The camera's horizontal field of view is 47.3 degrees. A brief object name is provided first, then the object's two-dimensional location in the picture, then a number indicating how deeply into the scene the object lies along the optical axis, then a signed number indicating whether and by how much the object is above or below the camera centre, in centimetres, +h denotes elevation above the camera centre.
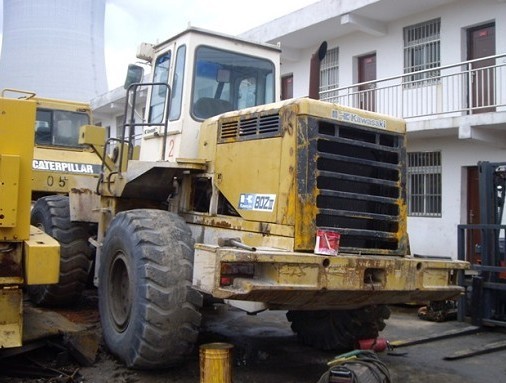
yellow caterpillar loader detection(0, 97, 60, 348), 488 -1
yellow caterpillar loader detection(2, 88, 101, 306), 733 +79
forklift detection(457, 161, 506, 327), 786 -25
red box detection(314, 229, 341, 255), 452 -1
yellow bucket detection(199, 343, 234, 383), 454 -100
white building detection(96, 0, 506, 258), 1230 +370
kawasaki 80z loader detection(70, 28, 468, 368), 451 +19
